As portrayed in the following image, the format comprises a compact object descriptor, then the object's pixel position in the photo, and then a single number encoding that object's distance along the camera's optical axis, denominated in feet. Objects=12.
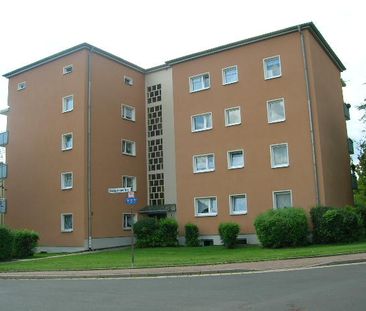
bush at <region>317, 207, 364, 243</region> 80.84
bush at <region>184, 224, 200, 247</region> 99.30
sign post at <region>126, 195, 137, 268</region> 60.05
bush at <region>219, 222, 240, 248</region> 87.86
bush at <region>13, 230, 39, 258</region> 91.50
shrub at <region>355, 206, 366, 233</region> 98.12
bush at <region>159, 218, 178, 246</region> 101.09
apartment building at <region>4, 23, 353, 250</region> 94.43
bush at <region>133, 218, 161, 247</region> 101.30
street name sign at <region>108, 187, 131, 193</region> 61.72
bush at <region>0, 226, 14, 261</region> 85.76
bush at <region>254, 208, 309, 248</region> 80.38
